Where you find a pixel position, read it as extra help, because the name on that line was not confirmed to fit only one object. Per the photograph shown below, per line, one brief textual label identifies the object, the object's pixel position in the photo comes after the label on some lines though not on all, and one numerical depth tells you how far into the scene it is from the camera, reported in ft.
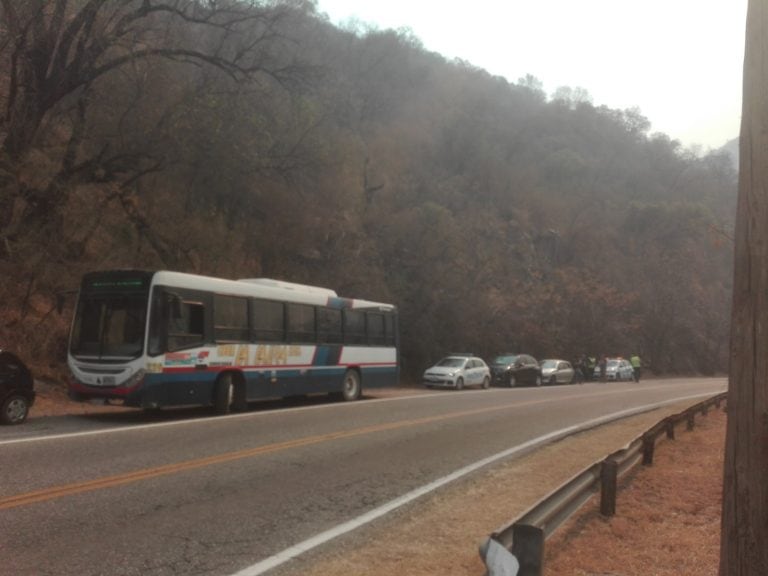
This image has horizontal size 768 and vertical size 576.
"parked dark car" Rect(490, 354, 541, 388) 122.21
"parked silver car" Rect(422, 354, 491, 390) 104.99
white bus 48.11
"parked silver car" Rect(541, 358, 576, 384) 136.15
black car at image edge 42.93
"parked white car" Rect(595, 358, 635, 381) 159.74
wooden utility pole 13.51
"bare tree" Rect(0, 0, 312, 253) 66.18
